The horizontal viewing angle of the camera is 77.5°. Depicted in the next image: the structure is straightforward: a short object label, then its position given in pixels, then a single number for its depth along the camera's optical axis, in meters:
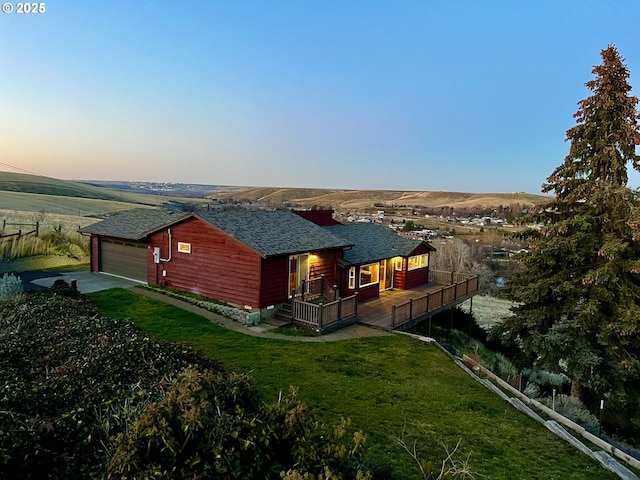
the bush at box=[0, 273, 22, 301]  14.02
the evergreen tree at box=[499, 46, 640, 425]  12.43
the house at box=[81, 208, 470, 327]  15.64
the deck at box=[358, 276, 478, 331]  15.87
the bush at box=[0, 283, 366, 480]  3.43
